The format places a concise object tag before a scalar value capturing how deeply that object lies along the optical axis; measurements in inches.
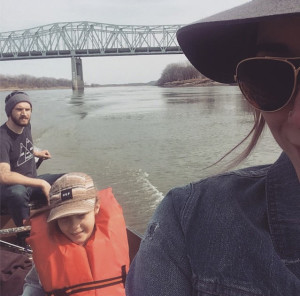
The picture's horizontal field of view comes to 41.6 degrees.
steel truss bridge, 2272.4
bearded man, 129.2
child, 75.3
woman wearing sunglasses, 21.8
